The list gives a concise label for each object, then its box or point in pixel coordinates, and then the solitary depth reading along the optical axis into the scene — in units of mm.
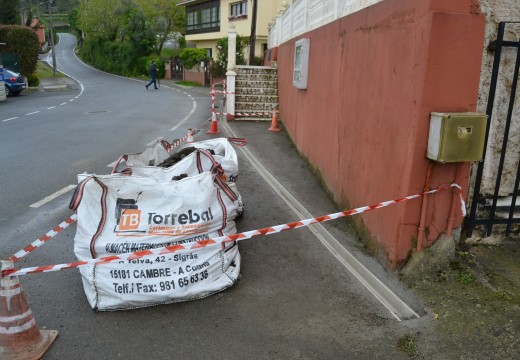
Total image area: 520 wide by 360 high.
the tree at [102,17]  53969
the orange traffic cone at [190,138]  9073
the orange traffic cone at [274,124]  13203
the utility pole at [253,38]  28188
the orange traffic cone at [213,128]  12875
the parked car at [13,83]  24453
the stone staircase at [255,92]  15605
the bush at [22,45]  29703
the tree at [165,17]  50625
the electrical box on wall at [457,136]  3723
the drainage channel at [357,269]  3840
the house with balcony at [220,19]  36094
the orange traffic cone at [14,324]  3170
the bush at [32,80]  29923
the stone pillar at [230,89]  15227
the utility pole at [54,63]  42019
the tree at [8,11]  49656
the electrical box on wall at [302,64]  9289
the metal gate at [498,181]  3961
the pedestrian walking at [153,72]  31000
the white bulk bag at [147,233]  3779
